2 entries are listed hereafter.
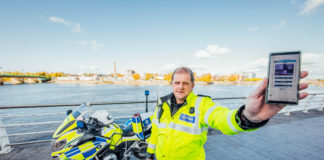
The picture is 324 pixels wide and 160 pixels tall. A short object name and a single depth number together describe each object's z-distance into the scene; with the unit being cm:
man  85
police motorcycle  181
